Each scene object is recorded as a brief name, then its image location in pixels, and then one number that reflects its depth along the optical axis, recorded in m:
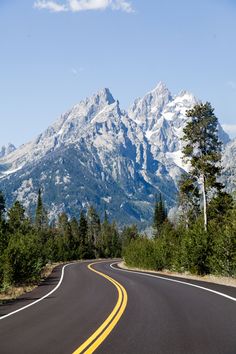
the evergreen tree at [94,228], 143.10
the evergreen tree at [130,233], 156.65
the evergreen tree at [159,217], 121.81
